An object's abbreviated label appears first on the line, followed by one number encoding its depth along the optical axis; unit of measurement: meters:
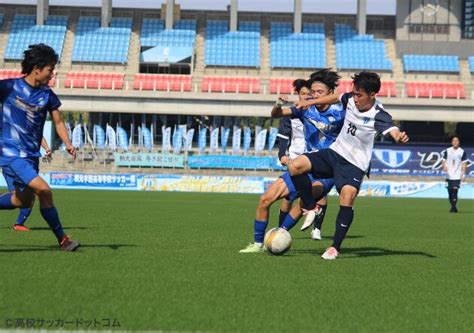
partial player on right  26.08
